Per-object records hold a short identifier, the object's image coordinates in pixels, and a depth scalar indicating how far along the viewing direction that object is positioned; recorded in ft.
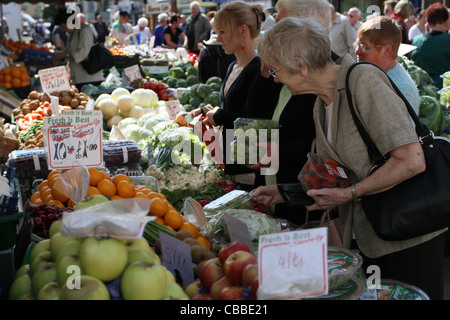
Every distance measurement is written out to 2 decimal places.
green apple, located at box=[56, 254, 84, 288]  4.89
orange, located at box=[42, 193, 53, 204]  8.75
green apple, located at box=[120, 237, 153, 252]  5.23
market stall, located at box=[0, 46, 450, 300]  4.76
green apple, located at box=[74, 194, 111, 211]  5.80
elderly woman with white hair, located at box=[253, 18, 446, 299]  6.32
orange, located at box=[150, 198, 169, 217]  8.19
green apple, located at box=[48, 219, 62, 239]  6.12
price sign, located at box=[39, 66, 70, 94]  19.20
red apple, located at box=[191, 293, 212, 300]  5.15
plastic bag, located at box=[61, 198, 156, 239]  4.81
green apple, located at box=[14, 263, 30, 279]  5.82
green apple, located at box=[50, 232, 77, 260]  5.63
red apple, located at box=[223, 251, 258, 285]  5.18
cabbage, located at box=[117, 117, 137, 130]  17.33
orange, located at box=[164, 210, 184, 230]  8.05
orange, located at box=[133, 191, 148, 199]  8.60
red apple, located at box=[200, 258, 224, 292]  5.38
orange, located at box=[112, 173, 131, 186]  9.07
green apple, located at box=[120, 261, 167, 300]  4.64
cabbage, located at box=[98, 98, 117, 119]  18.67
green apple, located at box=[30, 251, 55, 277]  5.57
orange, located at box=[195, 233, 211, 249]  7.59
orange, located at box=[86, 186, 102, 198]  8.38
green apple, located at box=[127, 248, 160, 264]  4.98
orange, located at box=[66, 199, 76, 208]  8.92
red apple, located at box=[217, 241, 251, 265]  5.65
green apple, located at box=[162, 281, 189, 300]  4.87
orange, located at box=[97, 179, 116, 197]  8.66
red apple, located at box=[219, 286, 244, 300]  4.93
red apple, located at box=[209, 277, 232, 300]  5.14
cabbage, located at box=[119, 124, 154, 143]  16.01
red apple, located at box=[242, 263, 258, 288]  4.98
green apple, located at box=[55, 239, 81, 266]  5.19
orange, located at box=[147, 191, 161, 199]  8.82
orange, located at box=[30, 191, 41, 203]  9.32
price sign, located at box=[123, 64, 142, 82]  23.93
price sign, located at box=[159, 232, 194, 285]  5.84
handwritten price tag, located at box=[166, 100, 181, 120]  17.87
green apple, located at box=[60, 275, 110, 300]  4.49
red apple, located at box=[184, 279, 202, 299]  5.40
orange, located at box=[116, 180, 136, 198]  8.79
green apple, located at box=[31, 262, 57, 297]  5.18
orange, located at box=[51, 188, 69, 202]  8.71
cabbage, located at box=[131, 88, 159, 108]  19.71
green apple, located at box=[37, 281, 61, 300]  4.83
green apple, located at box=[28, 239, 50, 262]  6.07
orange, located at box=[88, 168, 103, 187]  8.77
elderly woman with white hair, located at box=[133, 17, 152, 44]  51.26
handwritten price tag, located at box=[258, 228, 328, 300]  4.73
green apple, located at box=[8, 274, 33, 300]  5.35
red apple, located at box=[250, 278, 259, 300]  4.89
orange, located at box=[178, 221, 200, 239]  8.00
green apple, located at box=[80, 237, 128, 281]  4.71
